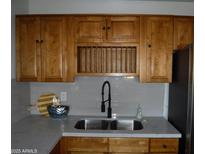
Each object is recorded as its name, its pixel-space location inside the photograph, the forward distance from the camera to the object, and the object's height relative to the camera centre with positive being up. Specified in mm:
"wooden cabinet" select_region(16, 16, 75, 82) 2297 +268
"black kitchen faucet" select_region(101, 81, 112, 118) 2477 -394
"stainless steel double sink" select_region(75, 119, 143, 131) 2459 -645
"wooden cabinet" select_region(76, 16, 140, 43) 2279 +494
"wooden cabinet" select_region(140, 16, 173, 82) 2268 +277
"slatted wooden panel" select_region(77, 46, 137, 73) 2463 +168
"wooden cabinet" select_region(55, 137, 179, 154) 1973 -724
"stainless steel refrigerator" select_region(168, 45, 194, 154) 1741 -254
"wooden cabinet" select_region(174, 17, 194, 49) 2268 +459
